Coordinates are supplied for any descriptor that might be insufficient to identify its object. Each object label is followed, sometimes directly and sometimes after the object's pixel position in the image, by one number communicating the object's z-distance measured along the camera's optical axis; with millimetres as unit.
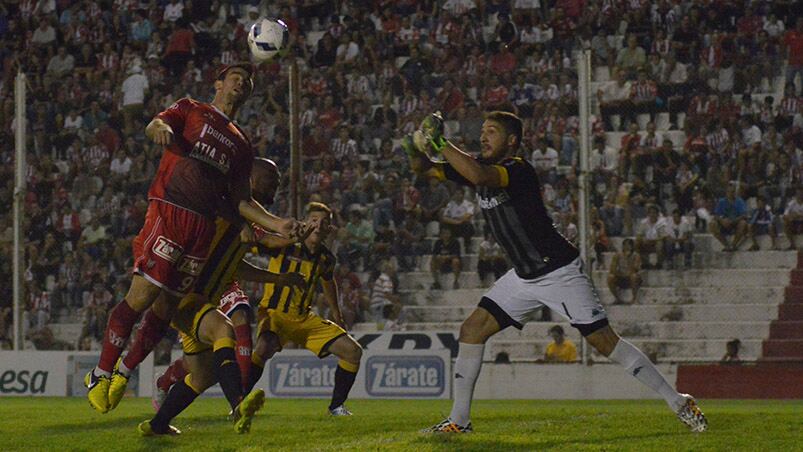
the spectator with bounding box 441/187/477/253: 21953
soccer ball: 13984
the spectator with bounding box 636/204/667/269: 21312
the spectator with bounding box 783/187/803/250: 21141
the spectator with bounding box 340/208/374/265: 22016
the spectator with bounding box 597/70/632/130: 21578
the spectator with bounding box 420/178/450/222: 21891
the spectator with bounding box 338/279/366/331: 21859
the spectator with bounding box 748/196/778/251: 21484
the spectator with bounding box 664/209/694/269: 21516
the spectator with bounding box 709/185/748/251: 21359
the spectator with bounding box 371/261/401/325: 22016
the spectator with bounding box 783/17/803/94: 22984
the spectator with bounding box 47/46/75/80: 29500
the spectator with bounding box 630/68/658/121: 22203
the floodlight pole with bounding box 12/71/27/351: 20812
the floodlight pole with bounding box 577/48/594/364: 19328
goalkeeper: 10125
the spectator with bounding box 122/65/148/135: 24219
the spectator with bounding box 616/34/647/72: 23472
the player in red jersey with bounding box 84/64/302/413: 9859
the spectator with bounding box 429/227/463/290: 22031
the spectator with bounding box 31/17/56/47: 30297
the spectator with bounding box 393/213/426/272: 22016
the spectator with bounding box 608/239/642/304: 21219
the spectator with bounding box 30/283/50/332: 22297
